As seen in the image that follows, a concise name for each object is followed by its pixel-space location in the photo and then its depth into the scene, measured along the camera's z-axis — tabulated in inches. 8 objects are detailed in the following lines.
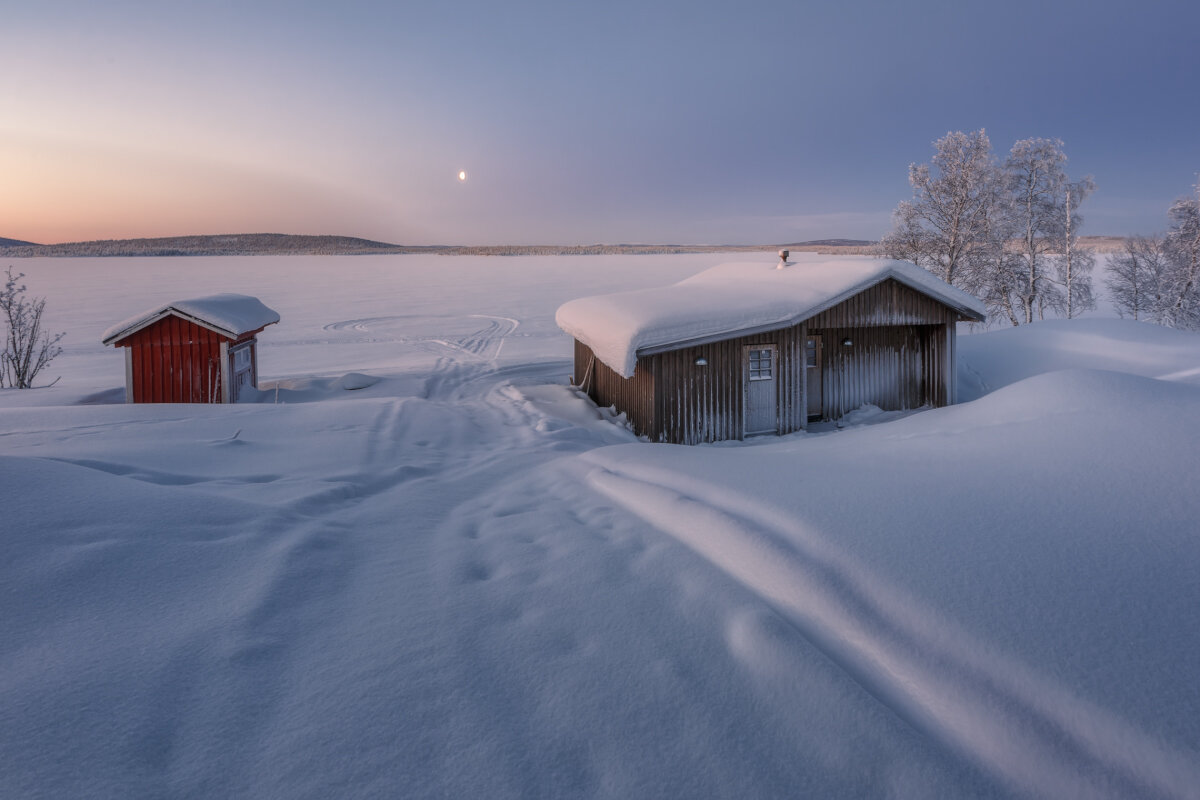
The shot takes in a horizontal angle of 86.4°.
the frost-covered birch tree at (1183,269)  1088.8
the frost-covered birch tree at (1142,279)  1160.8
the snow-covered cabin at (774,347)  470.3
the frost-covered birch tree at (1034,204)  1045.8
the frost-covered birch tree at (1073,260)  1075.9
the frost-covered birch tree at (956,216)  1018.7
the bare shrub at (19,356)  692.1
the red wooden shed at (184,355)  530.6
